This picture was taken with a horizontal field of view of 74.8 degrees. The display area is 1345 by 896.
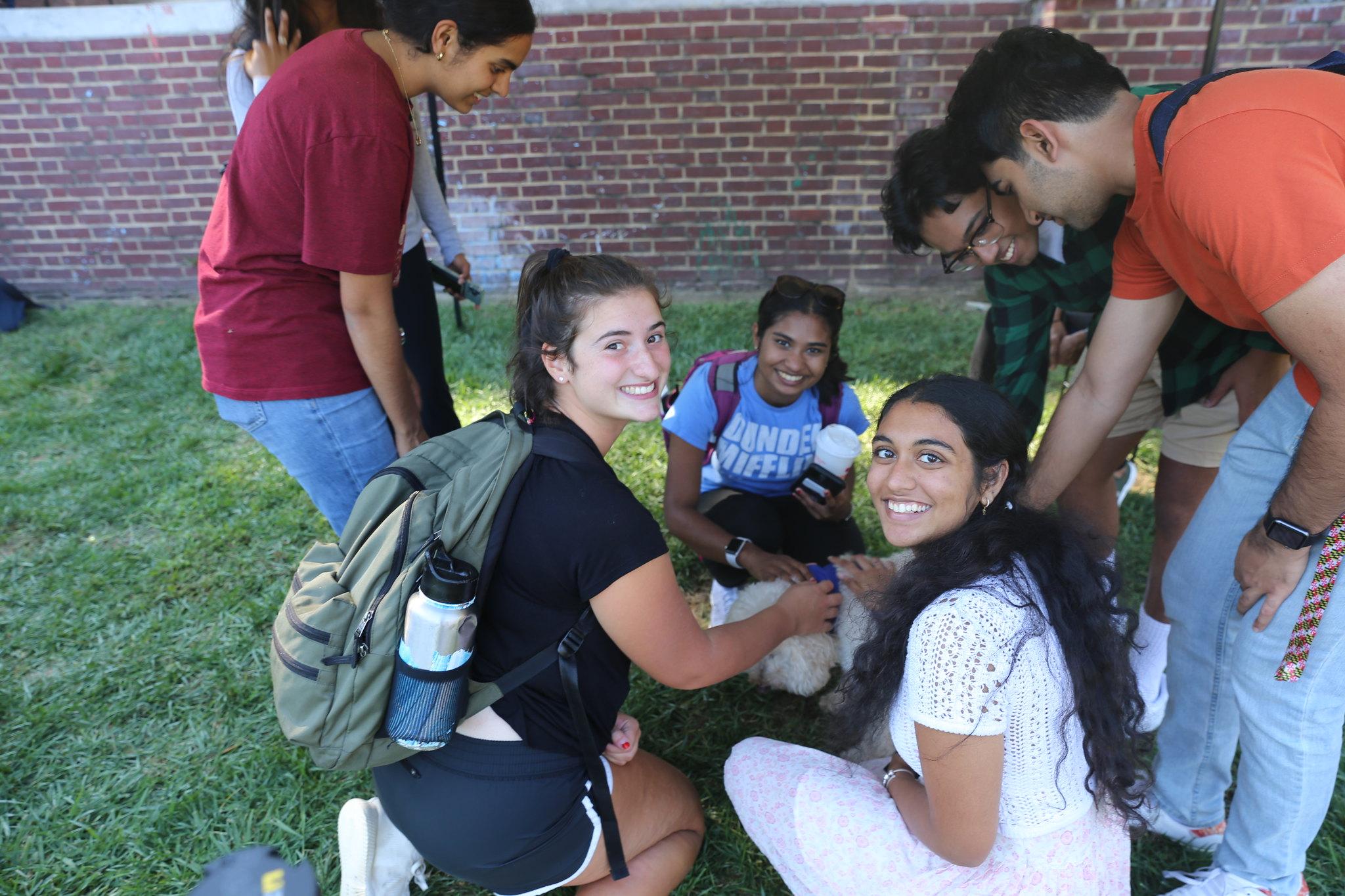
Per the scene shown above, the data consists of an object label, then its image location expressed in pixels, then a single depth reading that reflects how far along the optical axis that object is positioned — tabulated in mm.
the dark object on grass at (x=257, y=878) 764
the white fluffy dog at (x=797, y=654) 2678
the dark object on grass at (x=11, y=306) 6488
